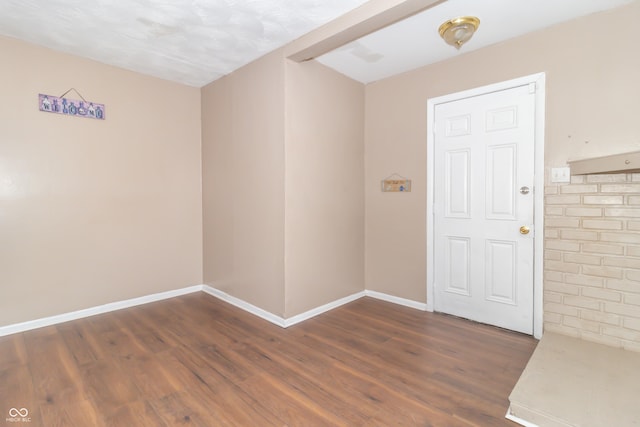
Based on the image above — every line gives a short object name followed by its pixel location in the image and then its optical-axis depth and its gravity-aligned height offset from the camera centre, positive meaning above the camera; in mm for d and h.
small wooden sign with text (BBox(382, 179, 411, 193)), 3544 +234
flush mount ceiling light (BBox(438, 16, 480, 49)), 2369 +1365
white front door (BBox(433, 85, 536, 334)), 2791 -18
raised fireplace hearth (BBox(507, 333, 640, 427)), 1714 -1136
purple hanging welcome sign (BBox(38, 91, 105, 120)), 3004 +992
